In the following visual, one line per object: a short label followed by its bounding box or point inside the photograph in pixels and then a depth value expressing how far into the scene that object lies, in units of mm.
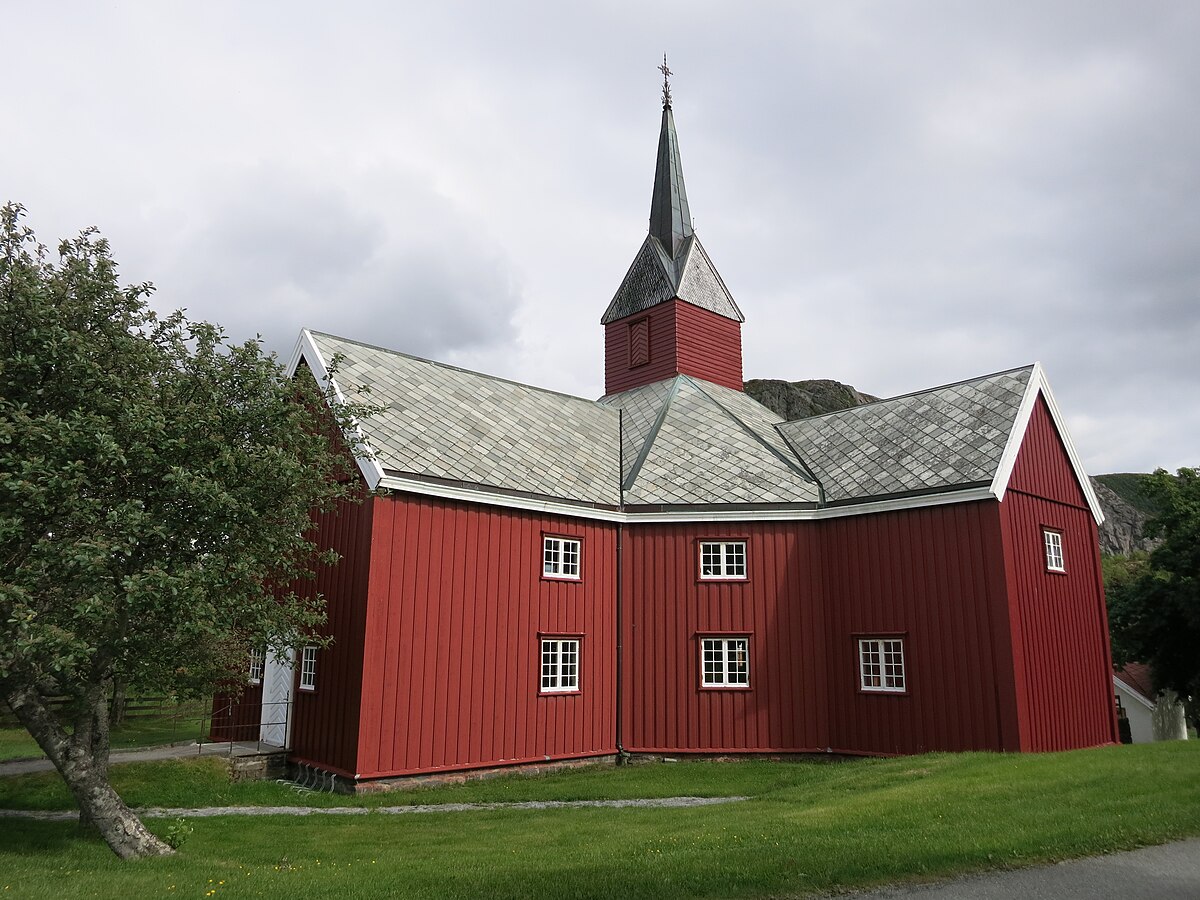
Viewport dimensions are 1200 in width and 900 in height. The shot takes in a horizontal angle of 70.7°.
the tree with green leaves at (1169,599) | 24750
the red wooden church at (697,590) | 15766
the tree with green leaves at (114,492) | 8859
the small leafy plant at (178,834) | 9852
